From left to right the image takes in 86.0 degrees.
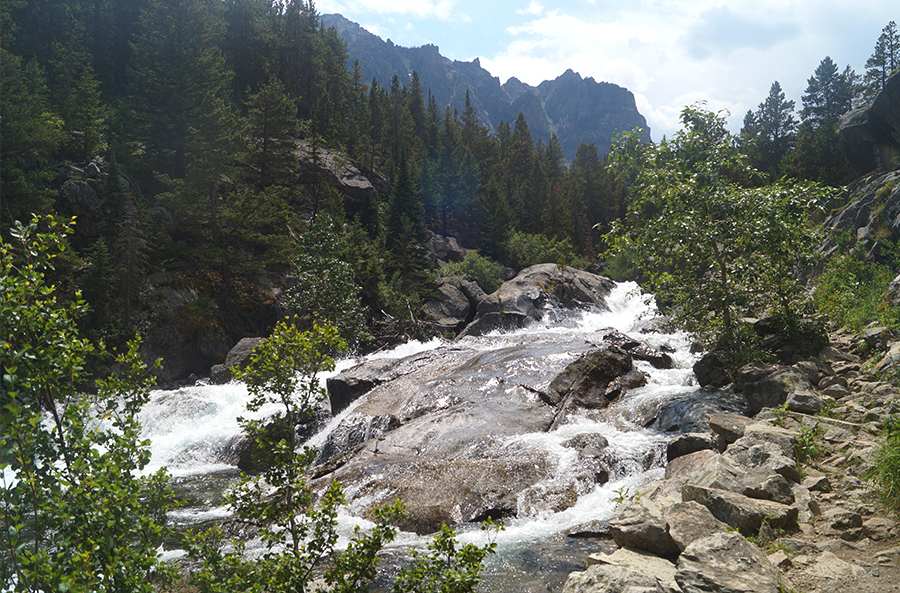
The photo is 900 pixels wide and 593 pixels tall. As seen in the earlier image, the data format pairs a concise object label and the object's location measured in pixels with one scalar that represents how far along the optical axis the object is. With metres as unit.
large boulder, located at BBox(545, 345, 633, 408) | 13.76
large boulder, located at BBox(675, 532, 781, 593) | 4.01
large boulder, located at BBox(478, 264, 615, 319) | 30.78
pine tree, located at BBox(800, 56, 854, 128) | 59.56
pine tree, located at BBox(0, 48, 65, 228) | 22.64
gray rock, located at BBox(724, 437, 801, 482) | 6.16
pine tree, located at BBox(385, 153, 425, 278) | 39.03
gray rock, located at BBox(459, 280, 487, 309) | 38.97
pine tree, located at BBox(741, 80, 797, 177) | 59.47
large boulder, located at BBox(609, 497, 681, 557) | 5.39
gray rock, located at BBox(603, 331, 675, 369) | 16.42
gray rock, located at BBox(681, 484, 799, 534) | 5.36
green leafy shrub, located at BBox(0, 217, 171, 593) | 2.76
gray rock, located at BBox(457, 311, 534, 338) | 29.08
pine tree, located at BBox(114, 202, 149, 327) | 25.12
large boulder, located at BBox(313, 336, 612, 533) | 9.16
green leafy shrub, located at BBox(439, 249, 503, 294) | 43.50
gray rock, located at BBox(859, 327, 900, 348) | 9.10
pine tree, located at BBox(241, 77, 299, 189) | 35.59
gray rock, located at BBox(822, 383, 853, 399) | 8.33
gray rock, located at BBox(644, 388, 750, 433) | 10.39
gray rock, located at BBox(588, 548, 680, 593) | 4.55
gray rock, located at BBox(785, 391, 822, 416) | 8.16
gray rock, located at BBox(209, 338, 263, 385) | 23.62
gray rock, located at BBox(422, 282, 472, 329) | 33.75
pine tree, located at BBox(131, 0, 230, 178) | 33.69
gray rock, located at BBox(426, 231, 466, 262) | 54.91
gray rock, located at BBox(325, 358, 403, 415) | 16.97
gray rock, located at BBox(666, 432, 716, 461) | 8.91
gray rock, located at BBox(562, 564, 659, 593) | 4.39
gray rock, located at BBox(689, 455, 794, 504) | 5.82
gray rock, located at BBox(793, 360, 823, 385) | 9.31
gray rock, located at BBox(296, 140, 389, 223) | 42.38
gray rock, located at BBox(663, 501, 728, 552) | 5.28
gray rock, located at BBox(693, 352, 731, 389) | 12.10
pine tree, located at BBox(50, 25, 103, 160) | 30.42
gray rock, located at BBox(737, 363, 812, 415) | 9.28
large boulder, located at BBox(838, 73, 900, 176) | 26.92
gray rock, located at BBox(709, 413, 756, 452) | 8.29
